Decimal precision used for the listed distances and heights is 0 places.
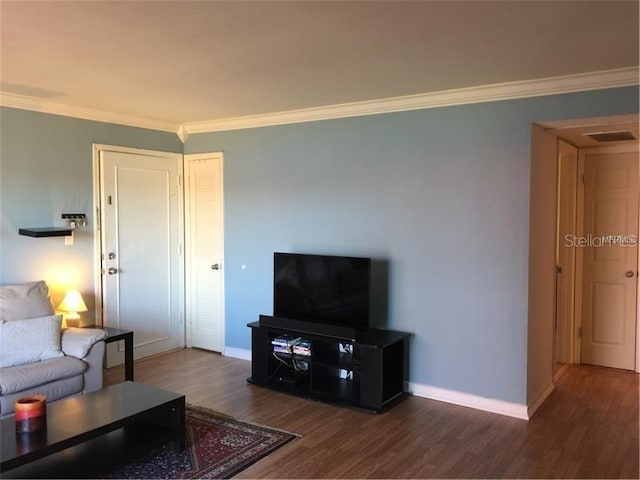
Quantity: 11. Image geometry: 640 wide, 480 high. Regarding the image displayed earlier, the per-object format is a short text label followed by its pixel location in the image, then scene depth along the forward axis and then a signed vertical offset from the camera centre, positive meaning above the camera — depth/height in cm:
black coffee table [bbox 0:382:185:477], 257 -102
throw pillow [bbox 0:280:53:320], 391 -55
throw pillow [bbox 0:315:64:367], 365 -78
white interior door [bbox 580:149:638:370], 484 -30
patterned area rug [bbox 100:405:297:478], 298 -134
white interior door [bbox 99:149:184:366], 497 -20
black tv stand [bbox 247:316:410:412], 392 -107
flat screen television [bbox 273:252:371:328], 411 -49
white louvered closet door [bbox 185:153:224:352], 545 -26
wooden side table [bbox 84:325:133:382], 426 -92
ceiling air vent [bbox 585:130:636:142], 418 +73
